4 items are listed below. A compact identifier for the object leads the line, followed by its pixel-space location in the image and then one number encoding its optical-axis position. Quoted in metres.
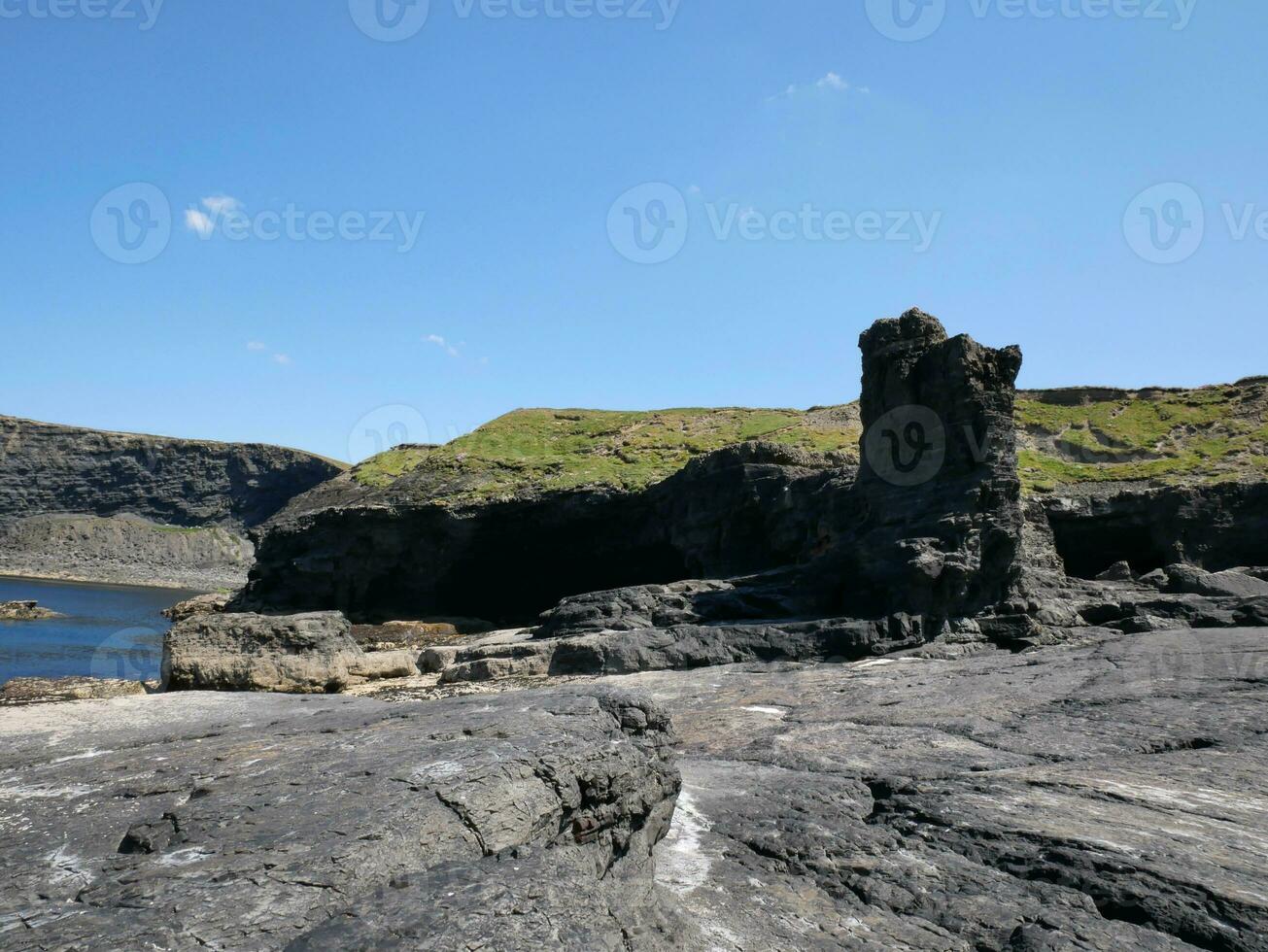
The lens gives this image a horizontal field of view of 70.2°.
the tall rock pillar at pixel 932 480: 23.23
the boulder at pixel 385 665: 20.42
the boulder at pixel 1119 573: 32.16
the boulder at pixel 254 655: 16.84
